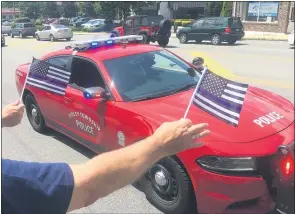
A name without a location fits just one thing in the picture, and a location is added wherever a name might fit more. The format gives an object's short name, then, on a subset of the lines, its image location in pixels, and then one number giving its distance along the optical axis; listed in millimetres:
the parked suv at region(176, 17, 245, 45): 11273
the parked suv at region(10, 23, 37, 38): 28703
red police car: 2488
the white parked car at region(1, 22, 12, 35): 28928
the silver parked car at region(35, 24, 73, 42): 24305
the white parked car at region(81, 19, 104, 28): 26291
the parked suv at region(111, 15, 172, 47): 12441
